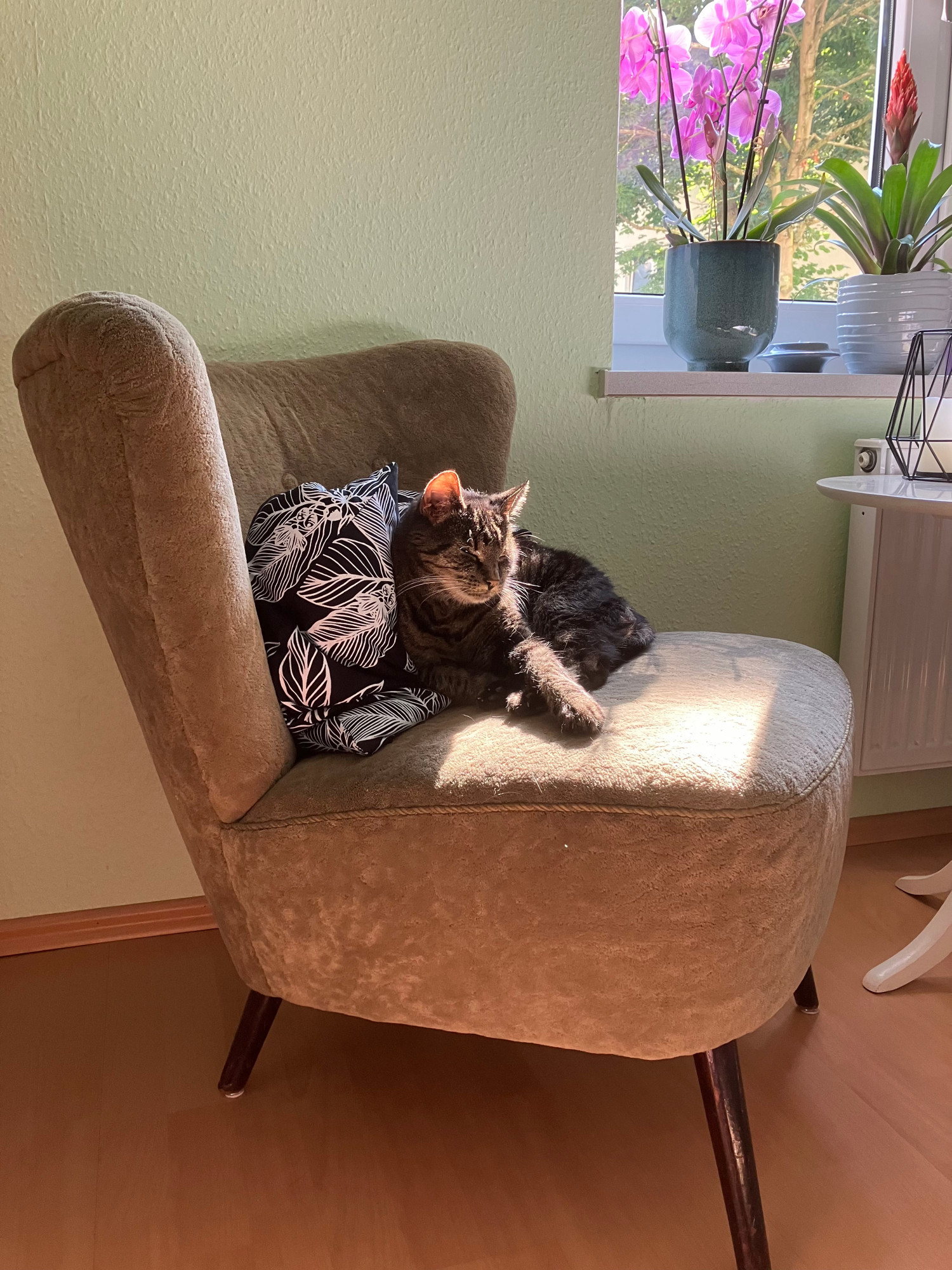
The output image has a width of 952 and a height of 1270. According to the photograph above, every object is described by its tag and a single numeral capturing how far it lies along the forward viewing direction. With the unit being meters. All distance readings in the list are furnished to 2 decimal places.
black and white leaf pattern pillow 0.96
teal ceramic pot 1.55
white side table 1.15
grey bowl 1.70
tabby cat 1.08
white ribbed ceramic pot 1.63
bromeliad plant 1.59
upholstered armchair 0.79
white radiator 1.63
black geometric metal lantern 1.26
